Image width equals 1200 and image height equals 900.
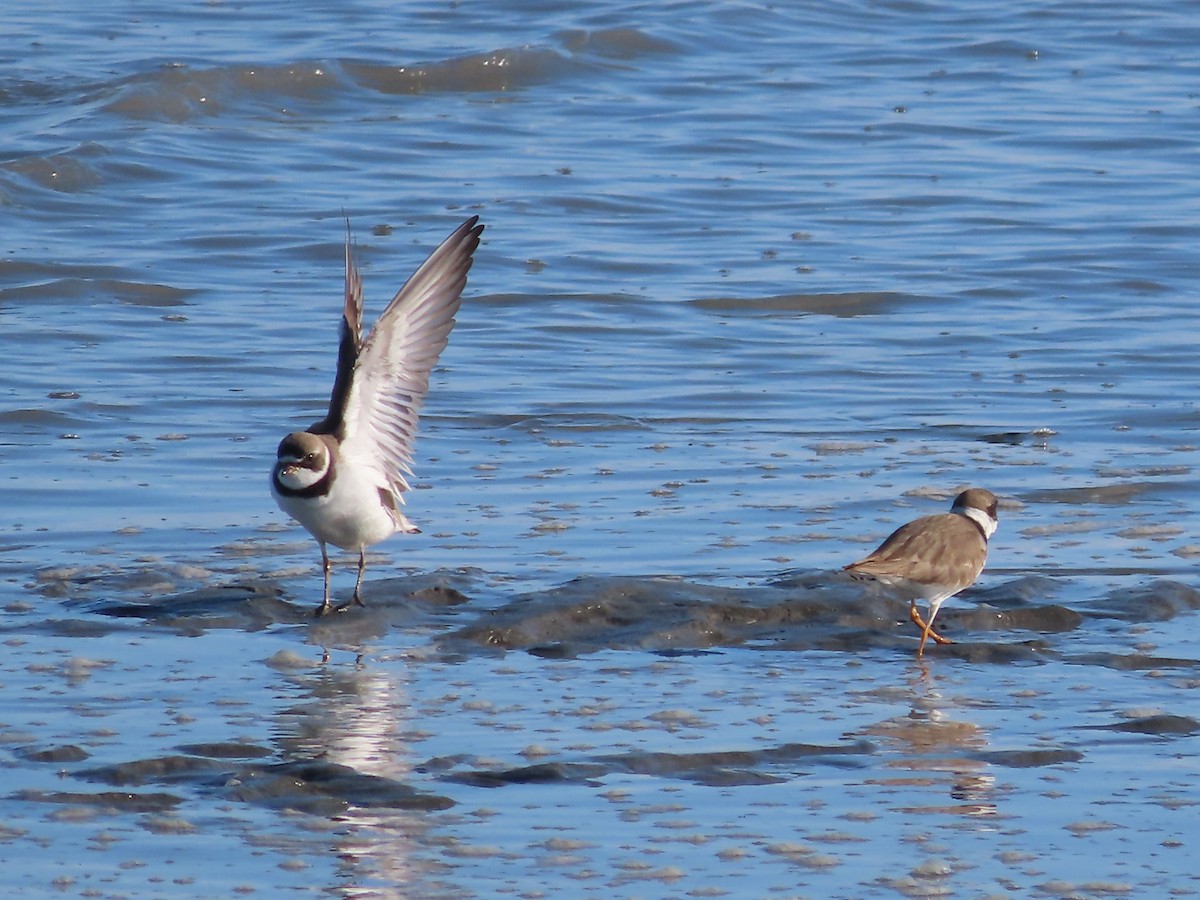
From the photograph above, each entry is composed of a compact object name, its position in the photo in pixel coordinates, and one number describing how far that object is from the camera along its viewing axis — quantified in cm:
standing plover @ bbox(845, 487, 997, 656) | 1408
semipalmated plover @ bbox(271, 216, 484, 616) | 1505
